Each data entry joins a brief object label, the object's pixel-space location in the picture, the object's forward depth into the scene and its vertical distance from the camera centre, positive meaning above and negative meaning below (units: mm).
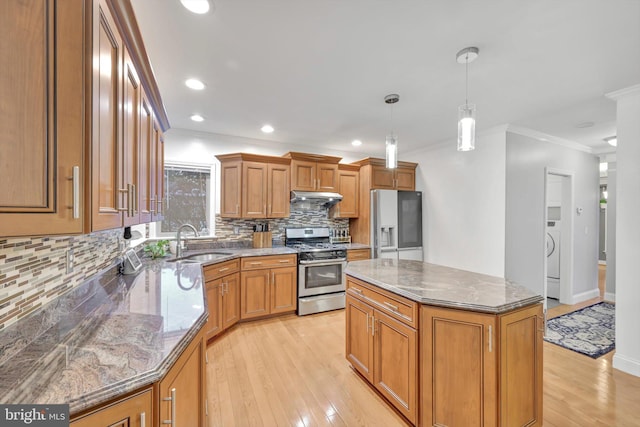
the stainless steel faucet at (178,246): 2920 -375
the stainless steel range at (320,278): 3531 -907
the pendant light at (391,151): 2248 +543
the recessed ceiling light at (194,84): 2264 +1152
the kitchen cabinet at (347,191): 4273 +368
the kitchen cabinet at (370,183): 4207 +520
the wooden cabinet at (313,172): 3834 +635
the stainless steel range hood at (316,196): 3795 +252
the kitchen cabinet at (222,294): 2711 -912
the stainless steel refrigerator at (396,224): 4027 -177
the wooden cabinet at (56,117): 678 +281
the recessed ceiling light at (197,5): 1391 +1139
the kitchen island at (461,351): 1397 -798
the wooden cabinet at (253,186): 3553 +382
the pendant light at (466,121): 1781 +639
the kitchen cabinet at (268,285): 3232 -938
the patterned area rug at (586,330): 2722 -1399
